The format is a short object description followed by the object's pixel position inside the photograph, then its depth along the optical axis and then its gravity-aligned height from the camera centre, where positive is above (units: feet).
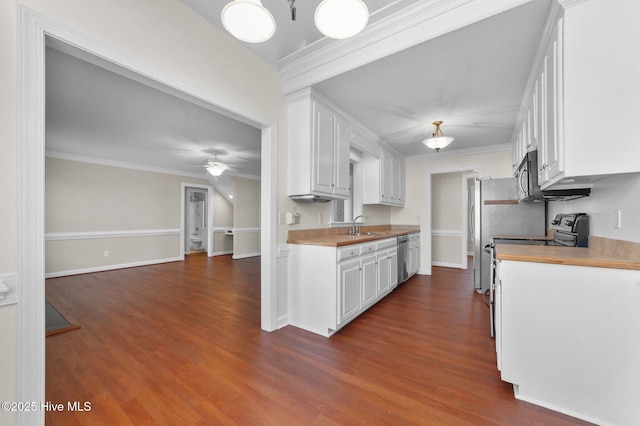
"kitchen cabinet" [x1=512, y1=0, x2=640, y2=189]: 4.49 +2.25
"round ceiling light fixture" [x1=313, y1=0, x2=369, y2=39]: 3.79 +2.95
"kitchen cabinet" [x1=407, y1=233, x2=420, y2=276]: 15.51 -2.65
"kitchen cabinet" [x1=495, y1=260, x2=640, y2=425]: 4.55 -2.42
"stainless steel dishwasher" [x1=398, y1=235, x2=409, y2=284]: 13.58 -2.43
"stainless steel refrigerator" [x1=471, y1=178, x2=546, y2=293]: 11.85 -0.23
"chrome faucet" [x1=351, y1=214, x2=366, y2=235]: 12.90 -0.87
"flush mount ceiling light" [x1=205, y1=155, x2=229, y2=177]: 18.13 +3.21
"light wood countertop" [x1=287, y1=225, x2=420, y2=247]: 8.63 -0.96
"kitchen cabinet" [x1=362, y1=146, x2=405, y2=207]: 14.67 +1.98
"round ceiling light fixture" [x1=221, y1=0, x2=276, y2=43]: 3.87 +2.97
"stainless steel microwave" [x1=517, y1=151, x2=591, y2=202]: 7.12 +0.66
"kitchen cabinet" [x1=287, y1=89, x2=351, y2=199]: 9.10 +2.40
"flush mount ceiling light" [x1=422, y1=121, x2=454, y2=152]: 11.83 +3.29
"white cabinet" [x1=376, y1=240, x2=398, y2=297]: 11.19 -2.53
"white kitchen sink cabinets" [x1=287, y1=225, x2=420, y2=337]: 8.38 -2.34
